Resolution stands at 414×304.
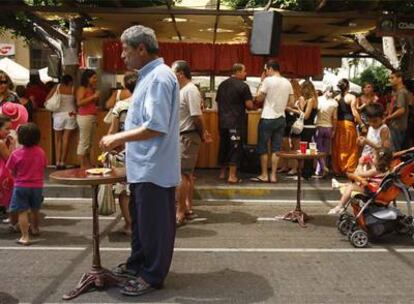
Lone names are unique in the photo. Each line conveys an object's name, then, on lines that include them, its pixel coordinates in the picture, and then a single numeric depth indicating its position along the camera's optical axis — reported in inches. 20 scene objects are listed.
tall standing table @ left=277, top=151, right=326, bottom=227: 279.9
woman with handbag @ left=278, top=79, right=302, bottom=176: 396.5
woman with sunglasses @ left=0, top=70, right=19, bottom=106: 311.7
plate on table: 187.0
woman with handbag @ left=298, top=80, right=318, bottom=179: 398.6
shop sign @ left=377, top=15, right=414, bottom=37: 404.2
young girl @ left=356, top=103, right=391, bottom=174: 287.3
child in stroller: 253.8
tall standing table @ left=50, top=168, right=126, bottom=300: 179.3
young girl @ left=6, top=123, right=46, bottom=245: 248.2
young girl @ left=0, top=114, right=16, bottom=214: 259.6
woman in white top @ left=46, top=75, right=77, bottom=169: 404.2
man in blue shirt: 175.5
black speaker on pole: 329.7
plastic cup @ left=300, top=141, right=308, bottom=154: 289.2
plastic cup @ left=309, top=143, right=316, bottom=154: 287.5
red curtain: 514.0
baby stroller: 247.0
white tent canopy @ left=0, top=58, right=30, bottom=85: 801.4
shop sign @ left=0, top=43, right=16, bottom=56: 954.7
